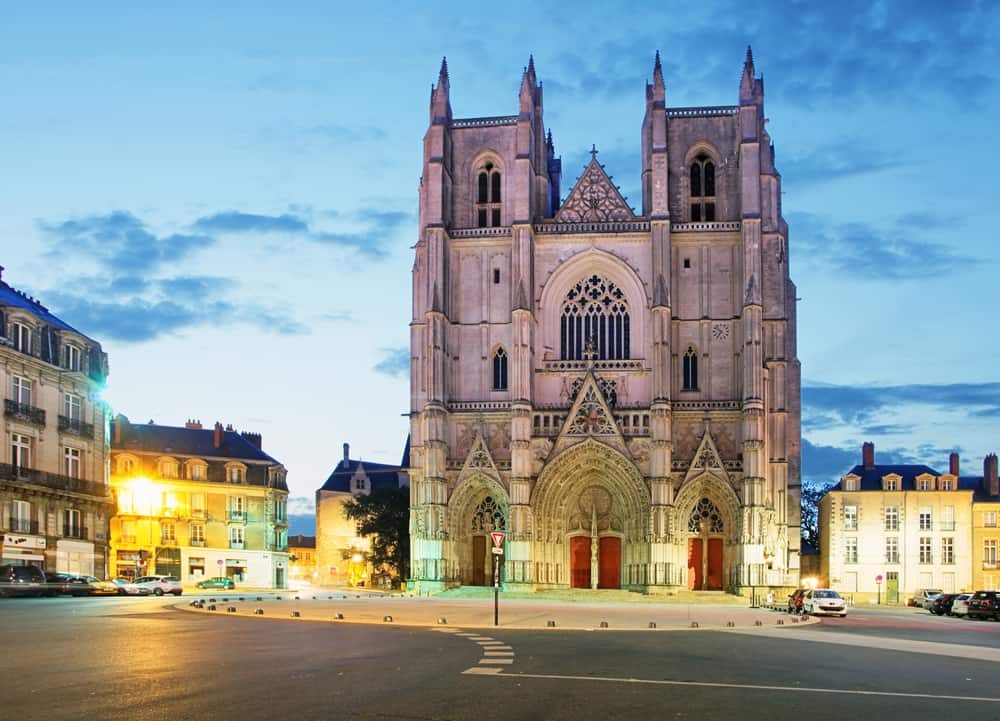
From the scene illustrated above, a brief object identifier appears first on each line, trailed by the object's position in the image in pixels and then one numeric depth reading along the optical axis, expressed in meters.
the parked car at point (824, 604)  41.81
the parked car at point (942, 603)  48.84
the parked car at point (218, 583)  71.06
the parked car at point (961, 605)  45.84
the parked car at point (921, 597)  60.45
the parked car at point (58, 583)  43.66
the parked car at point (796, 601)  43.66
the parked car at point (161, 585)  52.75
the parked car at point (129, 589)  48.85
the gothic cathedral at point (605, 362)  57.78
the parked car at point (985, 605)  43.75
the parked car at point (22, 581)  41.62
